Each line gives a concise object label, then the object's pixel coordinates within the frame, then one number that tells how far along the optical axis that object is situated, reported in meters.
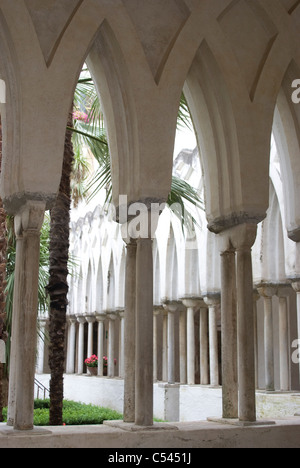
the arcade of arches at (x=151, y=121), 4.89
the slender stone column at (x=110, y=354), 18.73
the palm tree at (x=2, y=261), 7.54
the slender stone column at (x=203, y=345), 14.16
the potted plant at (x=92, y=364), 19.98
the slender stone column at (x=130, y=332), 5.12
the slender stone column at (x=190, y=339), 14.12
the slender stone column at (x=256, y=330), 12.88
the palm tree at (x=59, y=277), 9.55
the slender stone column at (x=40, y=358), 24.44
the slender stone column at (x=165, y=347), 16.94
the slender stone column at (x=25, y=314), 4.49
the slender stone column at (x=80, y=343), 21.98
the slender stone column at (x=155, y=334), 16.78
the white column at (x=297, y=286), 10.40
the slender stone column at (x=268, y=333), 11.33
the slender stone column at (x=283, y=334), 11.73
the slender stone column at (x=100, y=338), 19.53
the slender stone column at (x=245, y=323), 5.30
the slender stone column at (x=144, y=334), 4.84
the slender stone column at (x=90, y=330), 21.11
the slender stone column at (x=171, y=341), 14.88
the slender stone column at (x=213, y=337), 13.14
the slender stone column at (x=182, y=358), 15.23
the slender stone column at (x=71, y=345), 23.36
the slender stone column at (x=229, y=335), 5.52
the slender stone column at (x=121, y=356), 18.36
